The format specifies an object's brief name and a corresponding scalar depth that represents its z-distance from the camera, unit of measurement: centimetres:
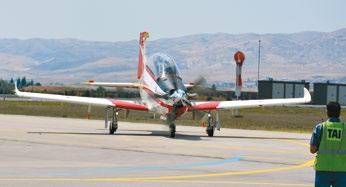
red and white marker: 8399
